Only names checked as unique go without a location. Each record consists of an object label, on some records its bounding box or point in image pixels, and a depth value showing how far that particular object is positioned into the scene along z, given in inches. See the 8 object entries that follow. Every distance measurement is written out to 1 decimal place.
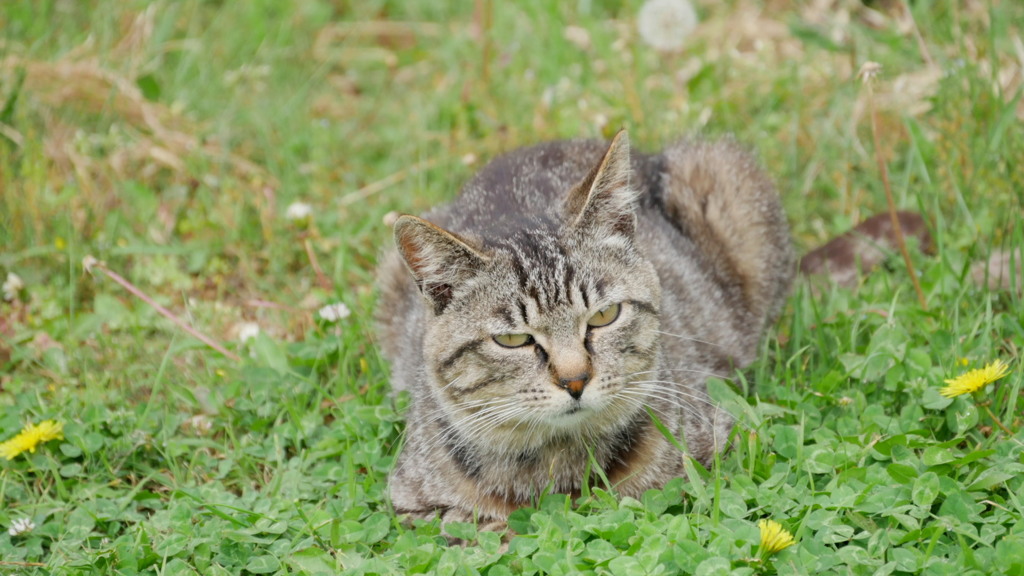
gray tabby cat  260.1
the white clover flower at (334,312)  364.0
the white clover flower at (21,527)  283.3
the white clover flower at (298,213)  406.6
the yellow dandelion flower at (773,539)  223.0
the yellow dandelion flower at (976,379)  264.2
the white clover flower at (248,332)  366.1
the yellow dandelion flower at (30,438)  302.8
